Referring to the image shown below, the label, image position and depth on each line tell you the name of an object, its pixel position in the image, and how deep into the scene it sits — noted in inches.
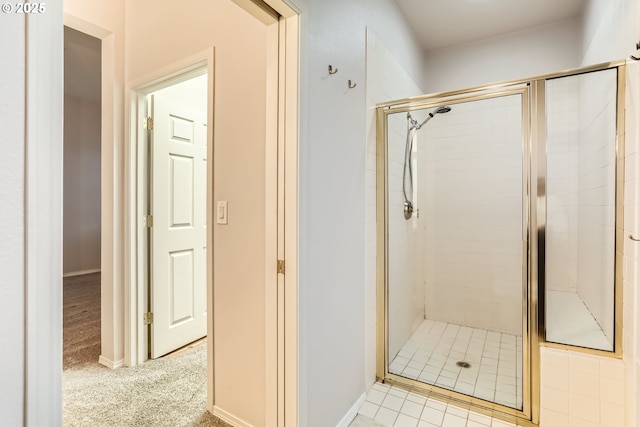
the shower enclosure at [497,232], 67.2
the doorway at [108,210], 22.8
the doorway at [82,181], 160.7
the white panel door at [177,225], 89.4
